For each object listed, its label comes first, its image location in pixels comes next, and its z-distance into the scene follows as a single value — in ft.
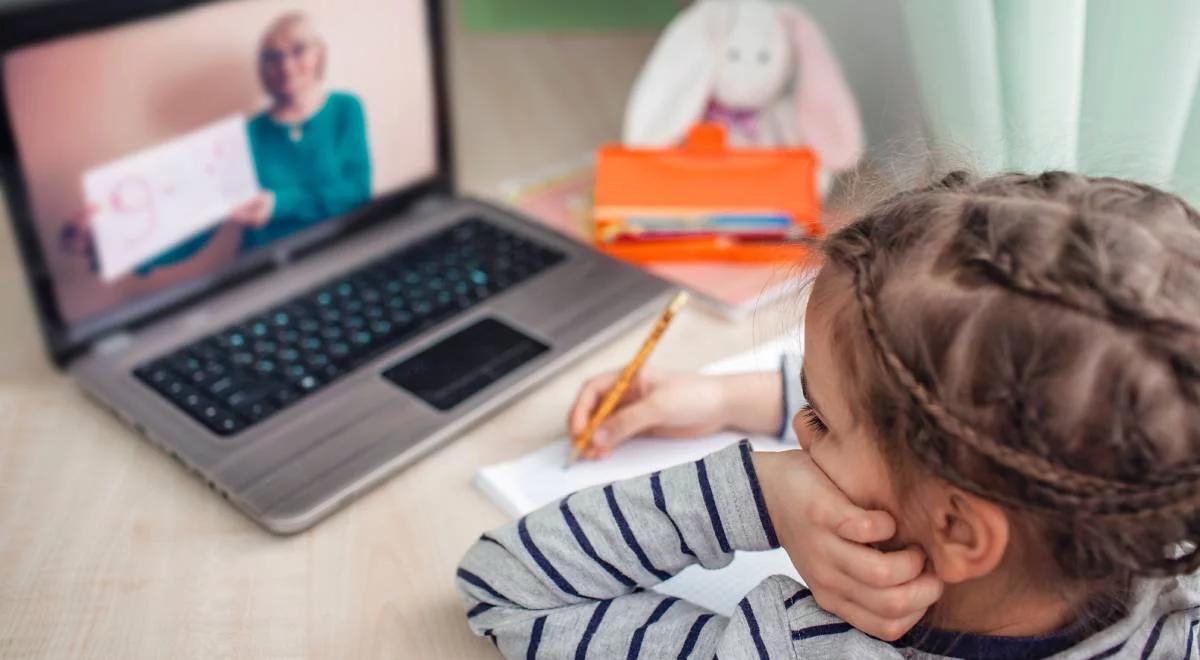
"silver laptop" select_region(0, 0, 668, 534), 2.20
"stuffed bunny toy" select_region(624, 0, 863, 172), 3.14
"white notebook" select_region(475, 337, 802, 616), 1.91
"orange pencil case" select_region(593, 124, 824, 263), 2.93
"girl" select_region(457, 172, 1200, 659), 1.25
